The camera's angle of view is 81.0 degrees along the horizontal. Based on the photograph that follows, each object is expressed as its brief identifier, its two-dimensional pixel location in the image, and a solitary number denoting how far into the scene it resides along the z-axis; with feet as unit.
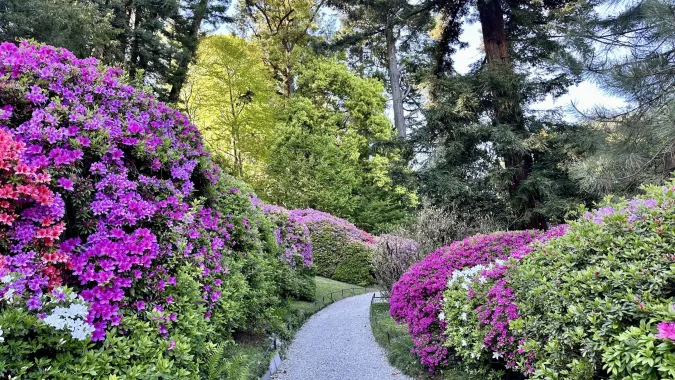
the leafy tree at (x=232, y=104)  58.75
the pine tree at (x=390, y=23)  28.89
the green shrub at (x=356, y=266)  43.32
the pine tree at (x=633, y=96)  16.49
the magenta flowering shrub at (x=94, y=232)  6.79
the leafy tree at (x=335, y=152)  57.47
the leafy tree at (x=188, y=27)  50.20
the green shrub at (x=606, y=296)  6.13
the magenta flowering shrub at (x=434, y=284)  15.34
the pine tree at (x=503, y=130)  24.67
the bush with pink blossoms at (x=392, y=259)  26.45
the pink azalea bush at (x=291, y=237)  24.89
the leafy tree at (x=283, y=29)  65.31
